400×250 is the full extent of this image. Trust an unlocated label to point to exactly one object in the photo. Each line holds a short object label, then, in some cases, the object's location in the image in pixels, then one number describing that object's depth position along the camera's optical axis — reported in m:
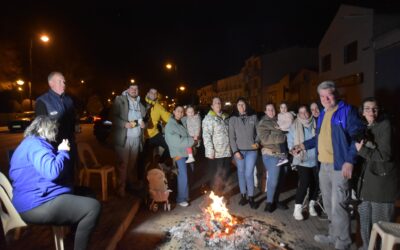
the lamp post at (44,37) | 20.63
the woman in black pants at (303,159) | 5.92
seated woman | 3.48
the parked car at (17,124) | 25.91
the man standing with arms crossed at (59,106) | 4.90
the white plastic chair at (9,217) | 3.53
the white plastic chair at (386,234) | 3.38
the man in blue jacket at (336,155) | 4.35
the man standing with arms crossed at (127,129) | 6.48
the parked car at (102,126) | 16.78
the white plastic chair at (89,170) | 6.32
